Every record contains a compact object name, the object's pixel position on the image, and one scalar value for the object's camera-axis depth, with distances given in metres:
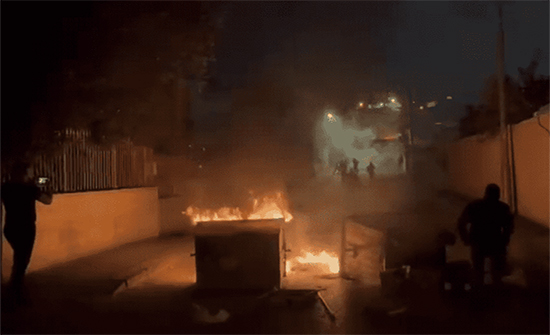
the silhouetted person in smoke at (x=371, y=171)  30.77
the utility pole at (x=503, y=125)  13.23
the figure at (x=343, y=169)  28.80
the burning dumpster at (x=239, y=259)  7.28
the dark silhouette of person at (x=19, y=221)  6.57
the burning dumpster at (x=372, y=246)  7.32
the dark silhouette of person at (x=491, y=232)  6.31
